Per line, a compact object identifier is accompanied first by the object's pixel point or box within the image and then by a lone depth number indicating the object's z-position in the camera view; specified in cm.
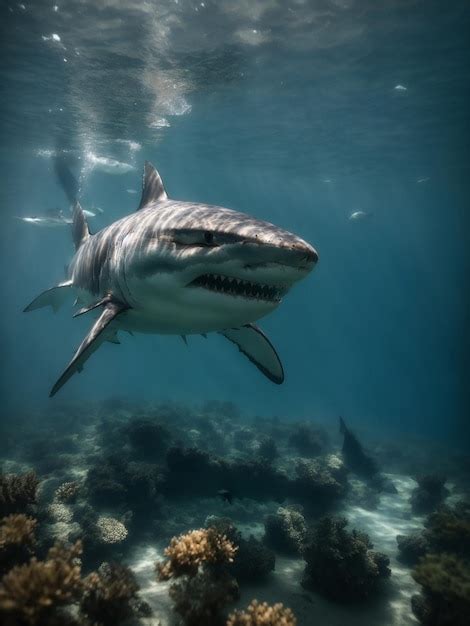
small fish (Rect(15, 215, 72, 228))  2351
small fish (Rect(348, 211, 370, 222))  2646
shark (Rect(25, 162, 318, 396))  292
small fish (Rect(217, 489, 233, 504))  693
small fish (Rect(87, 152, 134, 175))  2903
